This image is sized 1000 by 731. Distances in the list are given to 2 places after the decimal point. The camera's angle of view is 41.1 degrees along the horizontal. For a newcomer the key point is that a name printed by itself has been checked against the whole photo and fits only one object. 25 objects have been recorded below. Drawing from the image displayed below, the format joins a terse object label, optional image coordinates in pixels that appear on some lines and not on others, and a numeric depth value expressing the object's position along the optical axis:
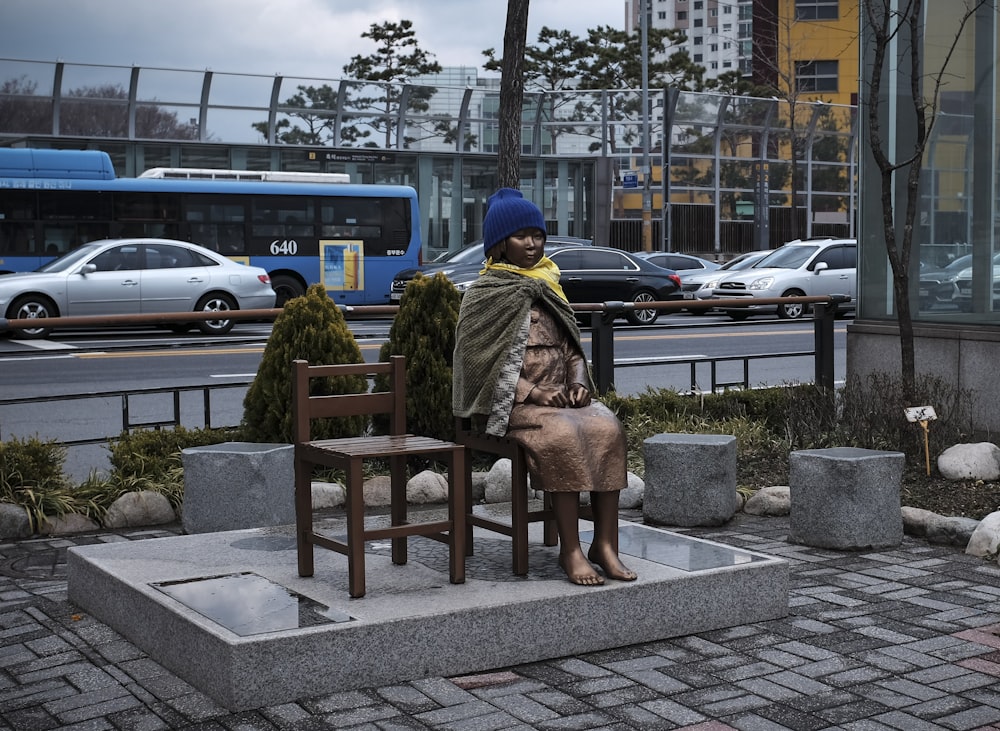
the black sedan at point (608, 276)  24.39
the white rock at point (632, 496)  8.48
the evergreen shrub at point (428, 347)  9.09
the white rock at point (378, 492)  8.49
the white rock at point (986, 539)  6.93
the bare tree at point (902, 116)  9.16
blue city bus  23.88
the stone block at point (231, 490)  7.49
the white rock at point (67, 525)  7.71
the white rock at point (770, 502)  8.23
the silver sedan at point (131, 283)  19.64
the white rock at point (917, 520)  7.41
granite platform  4.72
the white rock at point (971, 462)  8.27
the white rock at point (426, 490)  8.49
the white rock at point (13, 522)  7.60
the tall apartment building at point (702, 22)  169.25
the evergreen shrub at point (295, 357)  8.67
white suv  25.23
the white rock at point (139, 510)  7.96
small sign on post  8.24
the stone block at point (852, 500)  7.12
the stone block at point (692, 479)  7.85
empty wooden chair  5.16
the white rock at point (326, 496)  8.30
